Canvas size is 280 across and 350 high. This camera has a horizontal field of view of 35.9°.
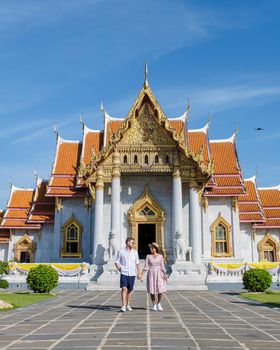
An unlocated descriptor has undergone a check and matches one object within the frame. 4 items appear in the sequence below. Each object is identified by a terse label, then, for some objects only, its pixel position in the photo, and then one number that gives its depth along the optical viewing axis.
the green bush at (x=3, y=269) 21.95
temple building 21.69
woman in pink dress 9.32
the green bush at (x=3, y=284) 18.47
